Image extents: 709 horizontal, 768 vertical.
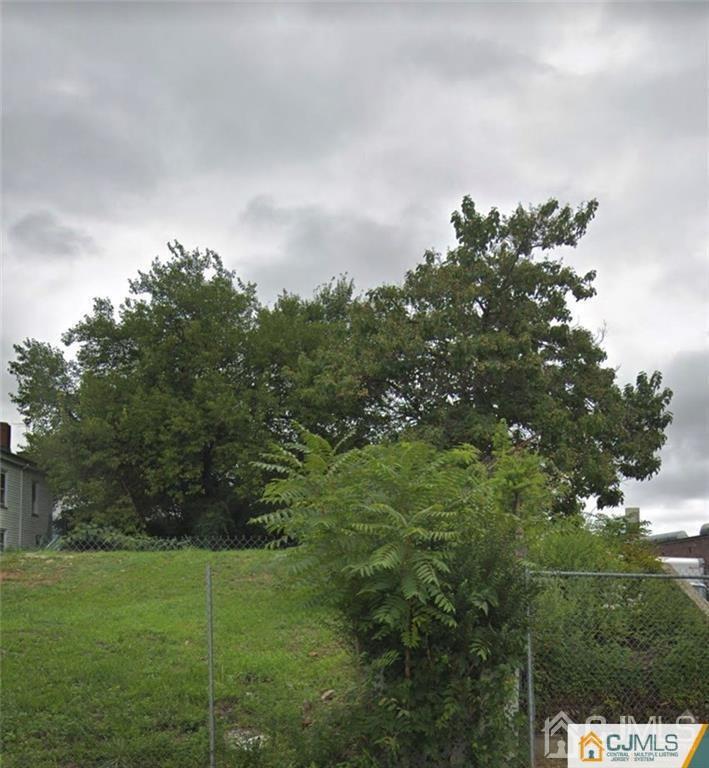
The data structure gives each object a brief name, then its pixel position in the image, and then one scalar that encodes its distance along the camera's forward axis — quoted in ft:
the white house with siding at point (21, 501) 102.22
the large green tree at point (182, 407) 89.15
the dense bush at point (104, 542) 67.46
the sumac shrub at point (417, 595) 17.28
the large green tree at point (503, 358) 69.67
